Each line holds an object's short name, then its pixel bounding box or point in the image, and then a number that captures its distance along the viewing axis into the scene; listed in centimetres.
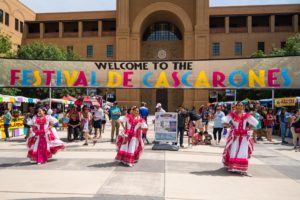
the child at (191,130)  1129
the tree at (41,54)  3114
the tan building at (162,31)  3743
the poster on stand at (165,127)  1045
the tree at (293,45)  2673
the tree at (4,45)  2538
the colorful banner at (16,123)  1379
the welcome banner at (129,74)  1148
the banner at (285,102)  1605
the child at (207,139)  1175
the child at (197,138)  1162
